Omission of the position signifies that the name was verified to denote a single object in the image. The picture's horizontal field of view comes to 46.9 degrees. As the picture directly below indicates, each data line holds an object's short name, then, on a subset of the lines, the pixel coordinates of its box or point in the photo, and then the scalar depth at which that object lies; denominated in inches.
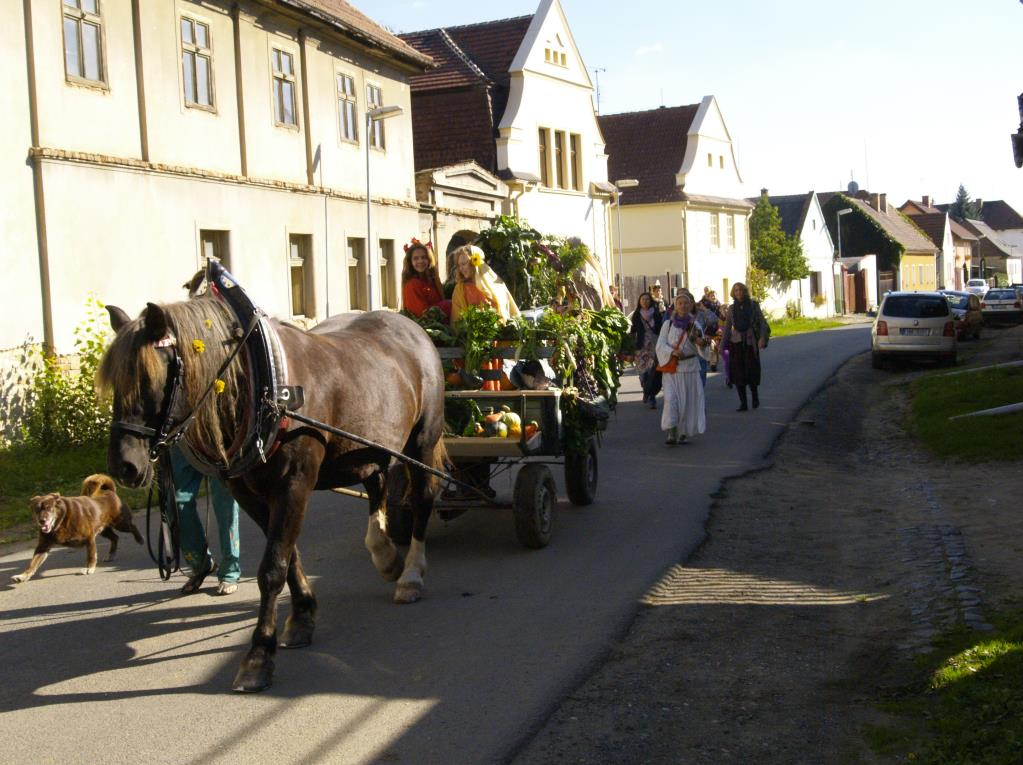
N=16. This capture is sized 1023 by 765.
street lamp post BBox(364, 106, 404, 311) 870.4
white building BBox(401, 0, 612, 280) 1348.4
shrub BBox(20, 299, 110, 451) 591.5
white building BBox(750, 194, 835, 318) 2566.4
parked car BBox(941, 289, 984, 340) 1455.5
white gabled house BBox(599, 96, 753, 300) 1843.0
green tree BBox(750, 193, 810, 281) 2281.0
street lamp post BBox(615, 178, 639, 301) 1438.2
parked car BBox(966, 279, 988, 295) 2883.9
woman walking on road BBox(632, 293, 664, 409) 759.7
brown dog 314.8
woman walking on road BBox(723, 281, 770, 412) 713.6
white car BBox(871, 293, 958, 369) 994.7
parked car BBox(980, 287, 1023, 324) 1722.4
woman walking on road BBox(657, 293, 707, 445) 570.9
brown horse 207.9
